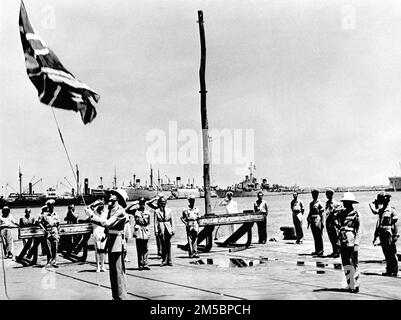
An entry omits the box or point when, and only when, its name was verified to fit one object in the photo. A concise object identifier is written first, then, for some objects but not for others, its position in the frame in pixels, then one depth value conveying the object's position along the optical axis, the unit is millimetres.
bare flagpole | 17266
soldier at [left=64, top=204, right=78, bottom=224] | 18297
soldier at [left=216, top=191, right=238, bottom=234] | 17225
